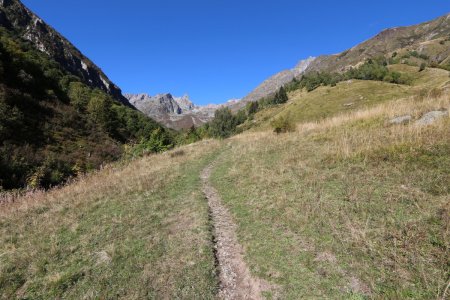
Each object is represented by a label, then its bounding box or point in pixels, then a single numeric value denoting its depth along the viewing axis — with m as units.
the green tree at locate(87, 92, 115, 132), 58.88
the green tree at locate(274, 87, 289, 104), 151.85
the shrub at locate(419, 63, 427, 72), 115.44
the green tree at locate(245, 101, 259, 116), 174.21
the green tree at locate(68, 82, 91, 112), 61.59
